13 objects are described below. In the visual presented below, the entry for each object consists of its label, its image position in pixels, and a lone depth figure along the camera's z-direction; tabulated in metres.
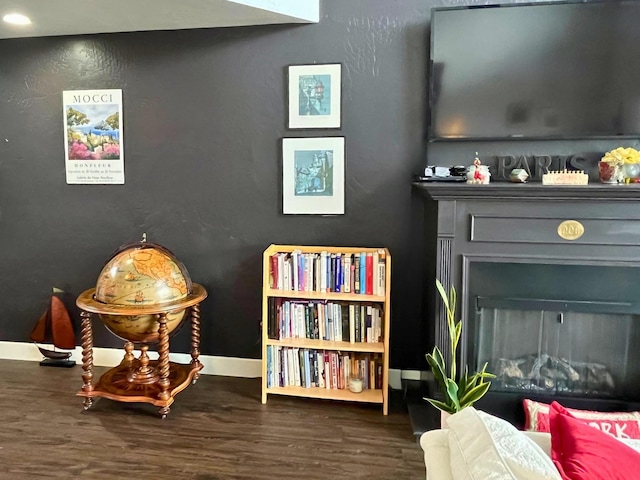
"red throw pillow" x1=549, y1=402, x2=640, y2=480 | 1.03
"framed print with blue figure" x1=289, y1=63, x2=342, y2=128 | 3.00
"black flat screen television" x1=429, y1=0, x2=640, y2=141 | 2.61
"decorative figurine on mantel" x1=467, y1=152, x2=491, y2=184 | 2.57
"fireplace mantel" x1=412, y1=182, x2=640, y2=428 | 2.30
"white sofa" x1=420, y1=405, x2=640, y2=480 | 0.97
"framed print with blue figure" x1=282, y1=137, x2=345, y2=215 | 3.04
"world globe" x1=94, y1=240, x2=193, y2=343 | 2.70
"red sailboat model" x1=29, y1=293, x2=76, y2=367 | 3.34
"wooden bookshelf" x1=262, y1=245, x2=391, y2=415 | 2.81
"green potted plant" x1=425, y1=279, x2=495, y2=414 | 2.27
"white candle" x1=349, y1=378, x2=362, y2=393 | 2.86
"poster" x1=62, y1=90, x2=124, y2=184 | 3.24
